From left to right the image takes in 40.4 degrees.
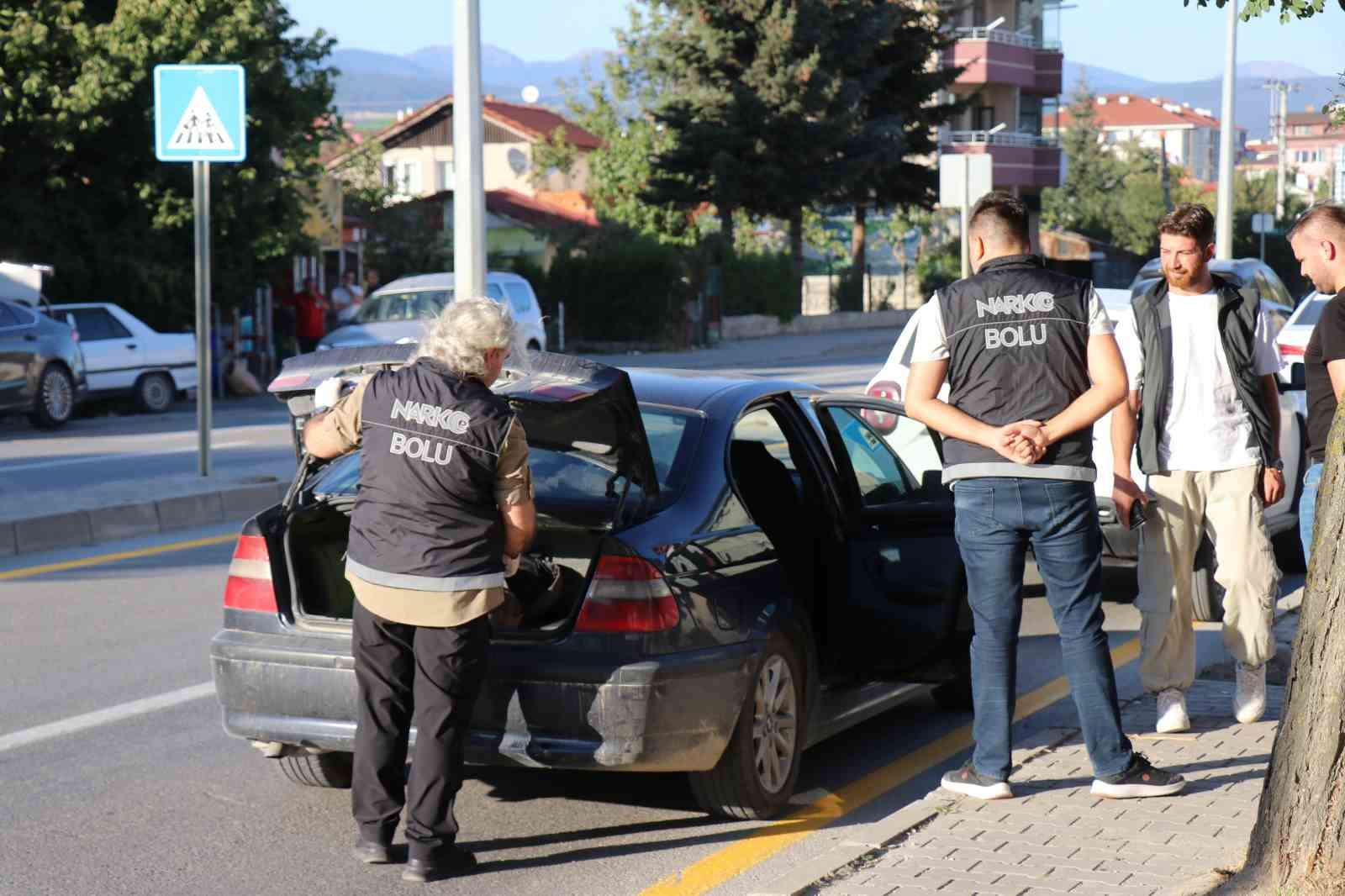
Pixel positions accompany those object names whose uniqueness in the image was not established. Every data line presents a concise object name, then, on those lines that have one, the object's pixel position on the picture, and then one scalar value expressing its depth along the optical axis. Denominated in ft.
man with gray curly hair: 16.55
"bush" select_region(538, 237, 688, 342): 131.34
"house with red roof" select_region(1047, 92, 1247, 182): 544.62
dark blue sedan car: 17.53
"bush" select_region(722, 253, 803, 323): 150.92
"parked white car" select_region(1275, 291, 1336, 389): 49.49
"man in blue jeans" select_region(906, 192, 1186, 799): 18.31
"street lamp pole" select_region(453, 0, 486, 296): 49.34
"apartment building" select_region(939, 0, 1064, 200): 213.05
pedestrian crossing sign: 44.19
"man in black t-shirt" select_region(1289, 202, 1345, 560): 20.36
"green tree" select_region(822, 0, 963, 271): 154.61
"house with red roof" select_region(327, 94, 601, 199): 249.34
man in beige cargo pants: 21.70
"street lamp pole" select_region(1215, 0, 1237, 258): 94.79
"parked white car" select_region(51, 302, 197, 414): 75.41
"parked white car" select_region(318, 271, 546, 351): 85.87
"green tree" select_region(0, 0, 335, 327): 81.51
